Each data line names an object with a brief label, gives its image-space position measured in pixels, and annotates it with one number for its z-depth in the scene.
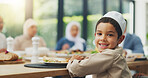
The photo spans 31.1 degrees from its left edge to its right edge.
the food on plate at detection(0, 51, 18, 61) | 2.28
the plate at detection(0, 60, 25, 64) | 2.24
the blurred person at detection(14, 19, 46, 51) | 5.34
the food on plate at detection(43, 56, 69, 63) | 2.02
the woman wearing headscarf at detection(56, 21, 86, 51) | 6.20
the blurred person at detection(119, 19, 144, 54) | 4.41
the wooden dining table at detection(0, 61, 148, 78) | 1.50
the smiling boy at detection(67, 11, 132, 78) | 1.65
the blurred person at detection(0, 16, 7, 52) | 3.34
